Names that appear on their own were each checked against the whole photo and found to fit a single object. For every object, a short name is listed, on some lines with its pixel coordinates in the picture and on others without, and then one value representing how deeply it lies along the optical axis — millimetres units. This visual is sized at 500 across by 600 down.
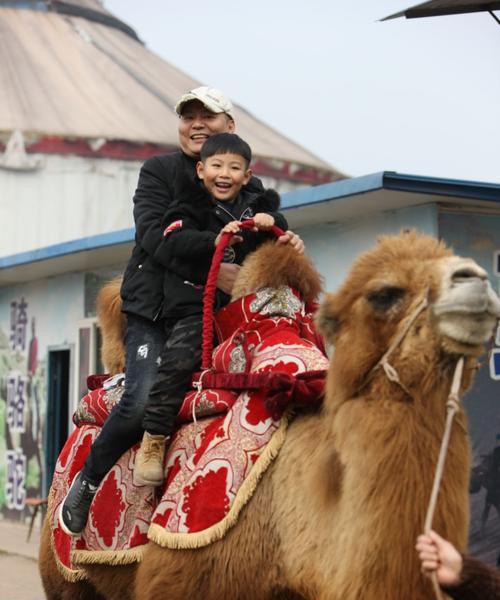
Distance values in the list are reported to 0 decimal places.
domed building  16672
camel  3779
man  5207
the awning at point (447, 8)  9062
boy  5000
